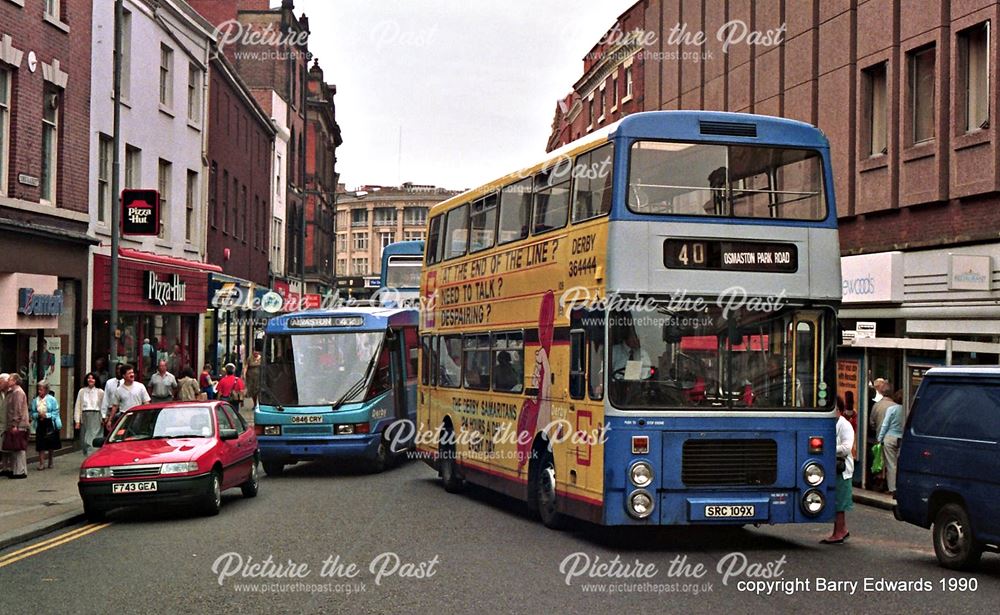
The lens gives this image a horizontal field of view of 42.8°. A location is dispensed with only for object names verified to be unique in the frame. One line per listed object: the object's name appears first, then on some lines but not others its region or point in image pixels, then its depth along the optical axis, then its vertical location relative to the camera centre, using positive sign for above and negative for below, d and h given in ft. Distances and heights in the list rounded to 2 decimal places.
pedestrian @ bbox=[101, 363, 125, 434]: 77.30 -3.72
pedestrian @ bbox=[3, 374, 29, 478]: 67.46 -4.55
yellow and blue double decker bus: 42.19 +0.64
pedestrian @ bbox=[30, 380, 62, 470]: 72.32 -4.92
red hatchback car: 52.42 -5.25
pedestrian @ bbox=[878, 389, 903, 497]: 63.20 -4.49
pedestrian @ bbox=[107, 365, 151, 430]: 76.38 -3.64
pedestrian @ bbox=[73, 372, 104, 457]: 76.89 -4.30
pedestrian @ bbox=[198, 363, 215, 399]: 115.34 -4.32
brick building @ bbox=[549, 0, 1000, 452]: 69.46 +11.72
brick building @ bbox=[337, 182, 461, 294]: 497.46 +46.60
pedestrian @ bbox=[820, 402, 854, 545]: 45.55 -4.68
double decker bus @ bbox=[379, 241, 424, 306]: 127.34 +7.43
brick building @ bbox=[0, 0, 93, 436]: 75.87 +9.26
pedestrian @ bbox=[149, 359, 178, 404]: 89.20 -3.44
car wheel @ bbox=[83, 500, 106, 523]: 52.70 -7.46
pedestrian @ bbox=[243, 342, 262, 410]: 116.37 -3.36
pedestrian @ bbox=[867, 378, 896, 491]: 65.24 -3.37
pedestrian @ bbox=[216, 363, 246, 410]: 107.86 -4.09
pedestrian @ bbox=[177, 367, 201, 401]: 90.58 -3.61
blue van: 39.42 -3.81
